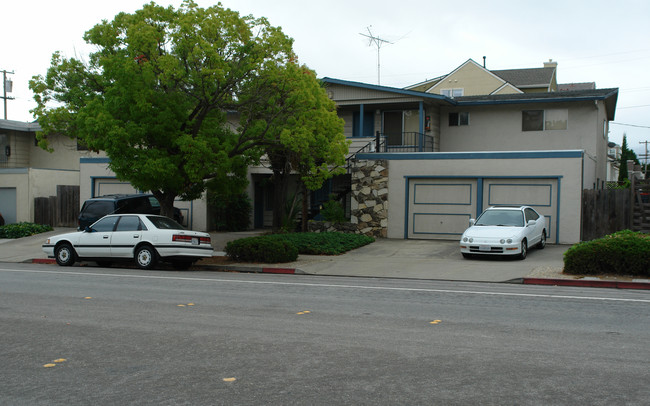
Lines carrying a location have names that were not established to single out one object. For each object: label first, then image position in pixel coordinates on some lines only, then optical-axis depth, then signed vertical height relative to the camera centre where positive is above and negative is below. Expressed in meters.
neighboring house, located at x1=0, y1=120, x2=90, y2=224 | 27.55 +0.99
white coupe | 16.27 -0.93
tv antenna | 33.28 +8.65
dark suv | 20.73 -0.51
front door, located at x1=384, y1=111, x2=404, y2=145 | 26.62 +3.12
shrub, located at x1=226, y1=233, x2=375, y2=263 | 16.40 -1.49
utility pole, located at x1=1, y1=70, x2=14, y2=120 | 46.96 +8.21
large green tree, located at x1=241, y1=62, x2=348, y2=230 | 16.67 +2.22
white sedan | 15.39 -1.31
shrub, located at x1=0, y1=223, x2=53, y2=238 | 24.53 -1.61
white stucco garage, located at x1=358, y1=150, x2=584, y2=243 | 20.09 +0.38
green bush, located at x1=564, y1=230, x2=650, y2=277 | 12.74 -1.19
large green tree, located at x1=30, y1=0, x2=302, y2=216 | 15.23 +2.82
